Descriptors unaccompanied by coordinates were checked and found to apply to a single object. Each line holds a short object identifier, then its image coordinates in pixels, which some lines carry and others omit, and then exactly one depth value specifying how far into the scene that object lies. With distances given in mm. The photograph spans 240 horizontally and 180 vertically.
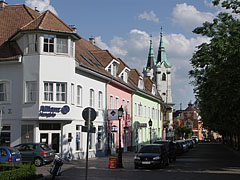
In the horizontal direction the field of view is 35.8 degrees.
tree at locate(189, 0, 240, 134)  21125
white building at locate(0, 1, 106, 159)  26797
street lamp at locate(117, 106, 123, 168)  23656
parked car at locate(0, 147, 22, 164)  19734
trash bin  23453
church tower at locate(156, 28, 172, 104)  100938
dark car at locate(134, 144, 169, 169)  23391
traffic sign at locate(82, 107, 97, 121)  13602
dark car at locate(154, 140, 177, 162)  29603
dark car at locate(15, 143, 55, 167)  23969
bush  14259
